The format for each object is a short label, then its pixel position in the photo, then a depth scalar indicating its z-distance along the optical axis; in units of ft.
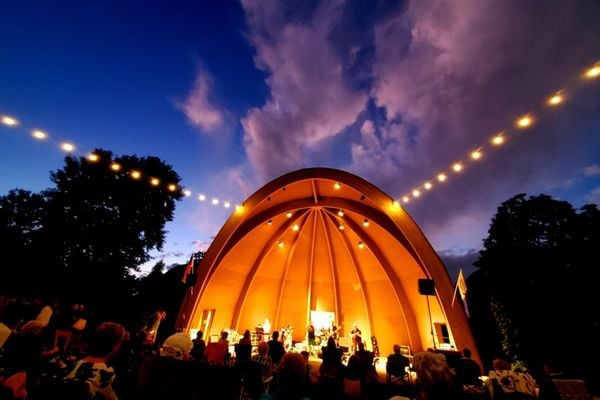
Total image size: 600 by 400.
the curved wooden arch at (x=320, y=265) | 39.75
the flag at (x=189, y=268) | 42.86
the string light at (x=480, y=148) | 12.49
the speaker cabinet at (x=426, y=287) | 29.54
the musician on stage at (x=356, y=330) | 42.78
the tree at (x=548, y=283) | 26.25
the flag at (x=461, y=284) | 28.73
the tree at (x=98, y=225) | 43.96
